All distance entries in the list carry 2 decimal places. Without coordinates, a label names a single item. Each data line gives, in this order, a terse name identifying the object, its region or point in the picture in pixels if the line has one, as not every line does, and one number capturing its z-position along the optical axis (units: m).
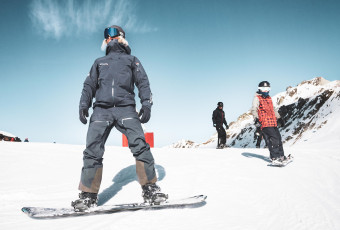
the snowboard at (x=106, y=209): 1.91
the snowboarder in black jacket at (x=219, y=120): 9.61
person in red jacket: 4.52
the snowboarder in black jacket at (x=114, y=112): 2.16
